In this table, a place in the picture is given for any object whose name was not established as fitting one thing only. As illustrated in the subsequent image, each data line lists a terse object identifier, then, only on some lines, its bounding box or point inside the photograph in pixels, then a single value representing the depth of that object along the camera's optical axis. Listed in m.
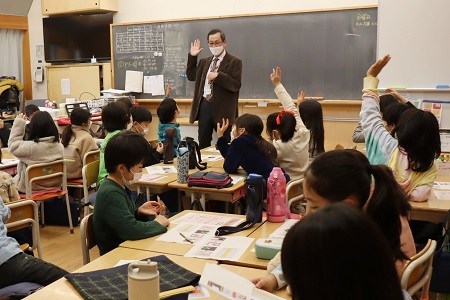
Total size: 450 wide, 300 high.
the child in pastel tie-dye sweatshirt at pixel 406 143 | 2.84
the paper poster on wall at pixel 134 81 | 7.81
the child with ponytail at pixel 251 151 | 3.76
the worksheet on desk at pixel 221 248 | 2.17
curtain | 8.73
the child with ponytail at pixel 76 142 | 5.01
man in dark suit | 5.32
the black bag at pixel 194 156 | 4.04
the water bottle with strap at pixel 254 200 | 2.58
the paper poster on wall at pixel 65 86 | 8.46
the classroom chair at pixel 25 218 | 3.11
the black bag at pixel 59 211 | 5.05
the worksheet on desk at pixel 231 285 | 1.53
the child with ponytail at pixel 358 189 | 1.68
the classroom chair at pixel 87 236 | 2.44
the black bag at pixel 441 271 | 2.60
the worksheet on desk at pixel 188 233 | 2.38
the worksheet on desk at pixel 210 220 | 2.63
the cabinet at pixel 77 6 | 7.80
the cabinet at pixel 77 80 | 8.16
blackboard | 6.34
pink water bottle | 2.62
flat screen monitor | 8.23
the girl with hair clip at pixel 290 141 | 4.00
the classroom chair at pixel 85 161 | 4.72
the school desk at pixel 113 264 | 1.79
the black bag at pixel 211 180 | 3.50
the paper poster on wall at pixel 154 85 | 7.71
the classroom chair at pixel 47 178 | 4.34
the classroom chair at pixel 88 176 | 4.02
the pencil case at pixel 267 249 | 2.10
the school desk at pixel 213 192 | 3.50
